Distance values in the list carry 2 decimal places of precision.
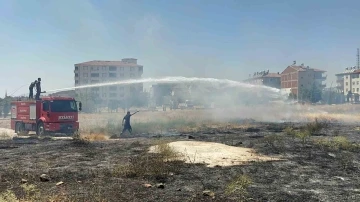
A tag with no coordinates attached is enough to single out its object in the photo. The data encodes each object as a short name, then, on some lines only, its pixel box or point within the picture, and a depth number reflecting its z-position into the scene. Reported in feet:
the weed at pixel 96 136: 73.44
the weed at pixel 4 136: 76.22
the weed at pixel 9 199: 20.15
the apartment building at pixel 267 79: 401.72
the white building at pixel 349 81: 379.14
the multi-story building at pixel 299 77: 375.18
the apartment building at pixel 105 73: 366.31
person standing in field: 78.24
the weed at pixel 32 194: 23.04
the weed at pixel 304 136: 60.18
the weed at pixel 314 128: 77.25
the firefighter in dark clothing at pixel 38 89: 81.65
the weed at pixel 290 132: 70.79
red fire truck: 73.82
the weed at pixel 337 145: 51.02
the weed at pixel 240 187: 25.84
